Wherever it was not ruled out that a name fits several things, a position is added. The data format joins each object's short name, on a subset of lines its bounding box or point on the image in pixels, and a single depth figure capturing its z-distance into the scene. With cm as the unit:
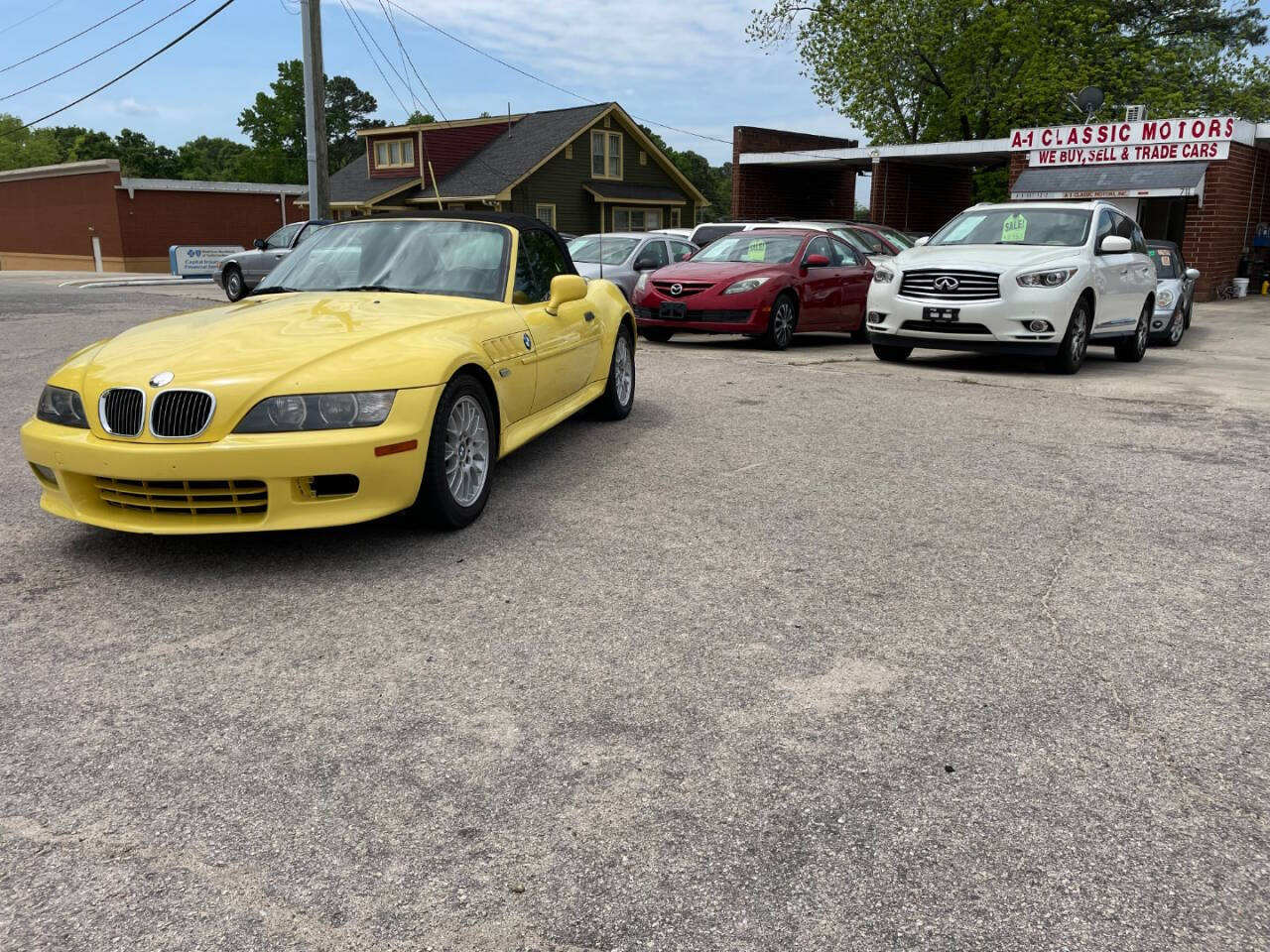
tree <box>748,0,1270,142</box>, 3684
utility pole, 1980
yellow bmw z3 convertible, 420
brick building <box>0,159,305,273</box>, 4150
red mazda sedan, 1266
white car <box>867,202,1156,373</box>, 1040
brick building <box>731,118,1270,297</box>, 2375
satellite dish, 2817
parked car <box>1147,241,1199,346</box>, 1434
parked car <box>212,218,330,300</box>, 2248
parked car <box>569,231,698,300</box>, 1545
